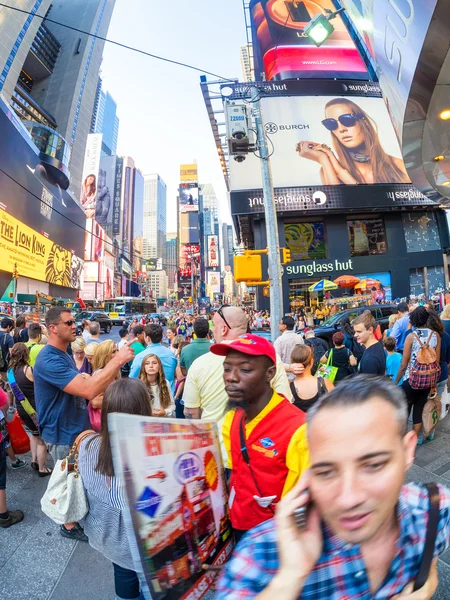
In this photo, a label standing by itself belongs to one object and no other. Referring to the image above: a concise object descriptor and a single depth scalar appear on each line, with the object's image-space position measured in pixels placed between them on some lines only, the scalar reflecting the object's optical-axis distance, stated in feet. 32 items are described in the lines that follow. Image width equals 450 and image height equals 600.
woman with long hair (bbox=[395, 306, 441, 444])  14.01
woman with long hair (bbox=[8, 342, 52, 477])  14.19
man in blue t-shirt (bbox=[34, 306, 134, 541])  9.50
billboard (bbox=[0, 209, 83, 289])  105.50
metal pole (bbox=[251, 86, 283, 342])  25.52
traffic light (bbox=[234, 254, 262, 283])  24.29
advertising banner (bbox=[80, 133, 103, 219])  270.05
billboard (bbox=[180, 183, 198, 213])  377.50
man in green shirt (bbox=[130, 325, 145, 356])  23.37
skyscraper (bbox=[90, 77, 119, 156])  515.09
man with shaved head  9.01
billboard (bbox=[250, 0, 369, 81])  104.37
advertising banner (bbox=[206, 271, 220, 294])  278.36
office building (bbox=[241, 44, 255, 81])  278.36
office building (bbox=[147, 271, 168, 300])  636.15
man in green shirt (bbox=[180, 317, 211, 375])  16.05
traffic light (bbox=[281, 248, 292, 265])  29.48
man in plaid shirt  2.66
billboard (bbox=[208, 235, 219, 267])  360.07
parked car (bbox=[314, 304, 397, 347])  40.98
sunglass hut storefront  90.48
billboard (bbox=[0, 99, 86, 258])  112.68
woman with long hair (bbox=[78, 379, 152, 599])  5.94
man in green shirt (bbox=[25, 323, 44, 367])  19.26
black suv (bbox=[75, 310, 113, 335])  98.68
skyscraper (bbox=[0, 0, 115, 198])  222.69
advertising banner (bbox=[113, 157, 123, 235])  513.04
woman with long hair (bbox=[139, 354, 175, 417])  13.42
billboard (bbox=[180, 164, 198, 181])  406.62
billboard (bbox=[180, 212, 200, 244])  361.51
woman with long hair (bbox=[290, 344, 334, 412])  10.80
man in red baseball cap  4.98
